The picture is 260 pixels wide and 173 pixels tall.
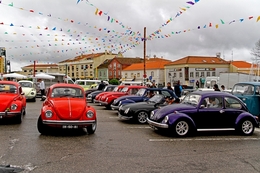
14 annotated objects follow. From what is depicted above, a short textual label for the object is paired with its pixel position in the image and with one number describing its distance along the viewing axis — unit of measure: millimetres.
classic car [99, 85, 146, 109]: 17964
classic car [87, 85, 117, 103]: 24078
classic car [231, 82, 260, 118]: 13180
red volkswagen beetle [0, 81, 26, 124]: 10797
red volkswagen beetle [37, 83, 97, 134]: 9000
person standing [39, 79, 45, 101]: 27441
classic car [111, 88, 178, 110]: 13766
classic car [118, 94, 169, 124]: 12307
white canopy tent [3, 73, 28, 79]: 35031
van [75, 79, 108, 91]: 30375
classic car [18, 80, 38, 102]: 22750
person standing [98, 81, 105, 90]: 26131
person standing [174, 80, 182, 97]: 17875
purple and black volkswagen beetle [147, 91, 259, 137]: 9492
